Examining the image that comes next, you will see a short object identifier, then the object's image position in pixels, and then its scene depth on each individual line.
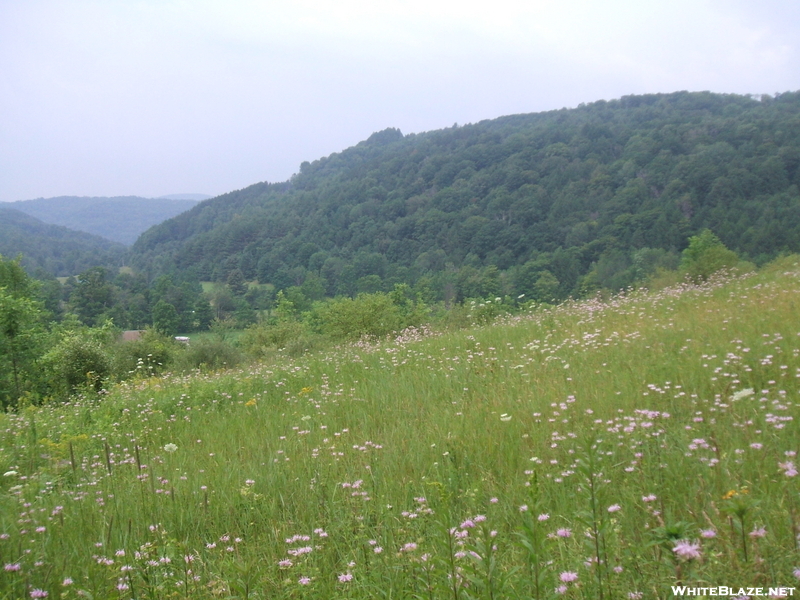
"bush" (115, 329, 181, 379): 17.02
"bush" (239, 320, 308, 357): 26.48
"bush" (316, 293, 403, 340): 21.05
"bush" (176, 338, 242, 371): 20.09
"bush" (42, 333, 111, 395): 13.42
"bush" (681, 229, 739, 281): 12.28
